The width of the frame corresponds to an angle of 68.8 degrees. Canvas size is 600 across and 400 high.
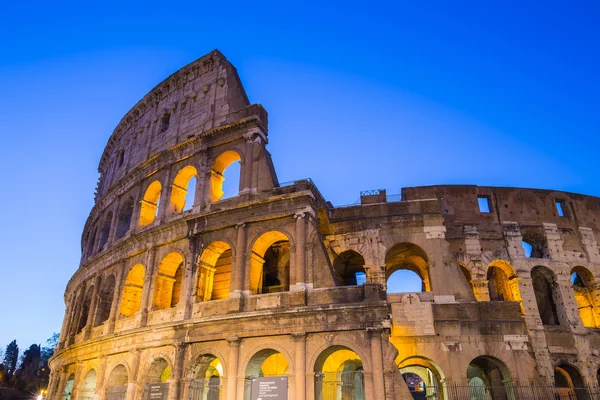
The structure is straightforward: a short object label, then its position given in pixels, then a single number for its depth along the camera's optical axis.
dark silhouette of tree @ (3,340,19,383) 46.40
